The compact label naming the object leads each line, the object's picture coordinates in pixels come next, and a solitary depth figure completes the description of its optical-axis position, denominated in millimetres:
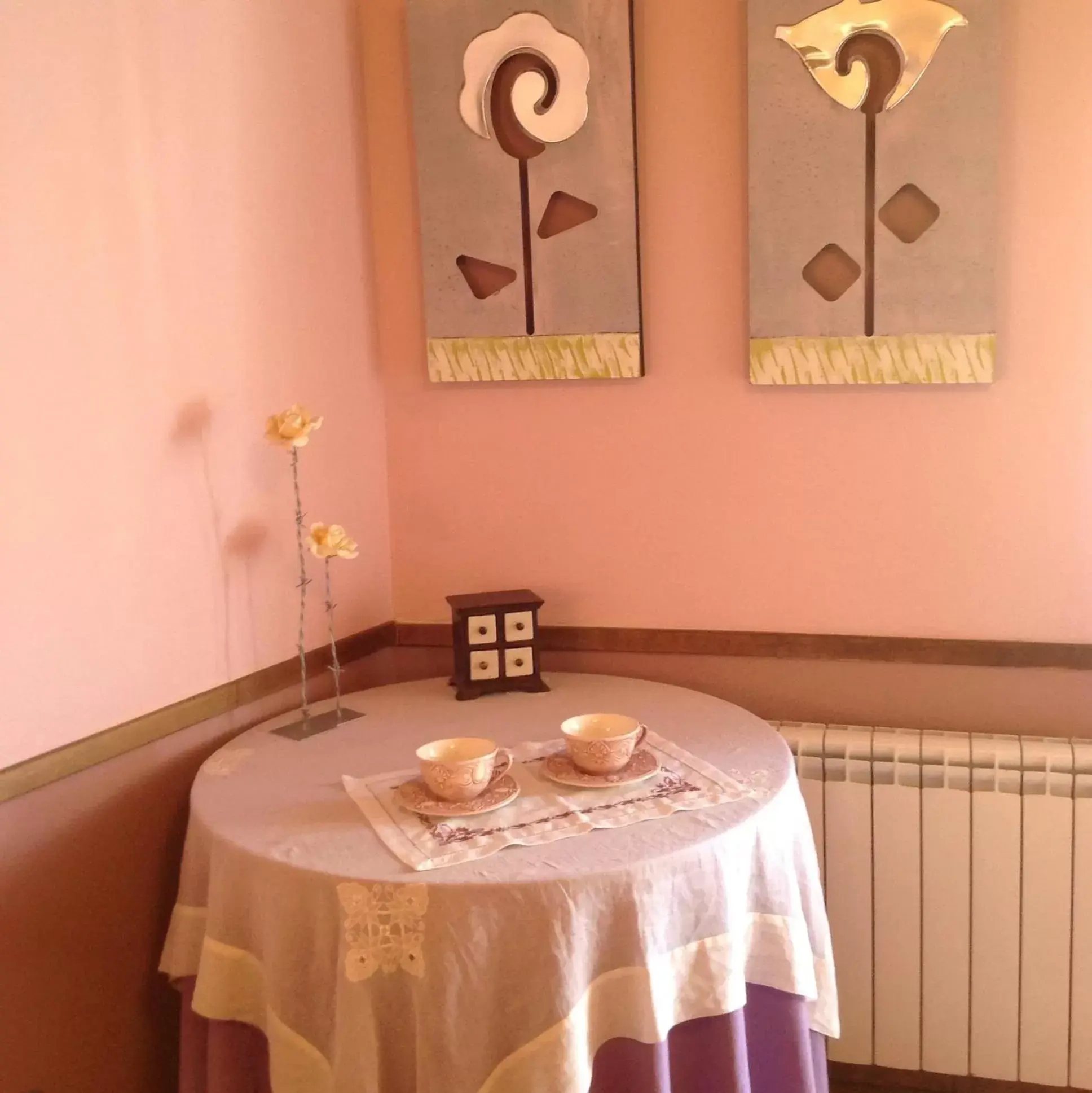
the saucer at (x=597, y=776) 1448
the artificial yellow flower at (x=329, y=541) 1755
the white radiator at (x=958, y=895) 1810
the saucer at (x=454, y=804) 1358
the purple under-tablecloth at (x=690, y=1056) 1271
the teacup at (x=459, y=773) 1368
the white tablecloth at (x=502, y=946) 1187
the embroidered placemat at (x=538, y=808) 1281
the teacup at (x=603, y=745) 1448
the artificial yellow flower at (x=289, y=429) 1723
